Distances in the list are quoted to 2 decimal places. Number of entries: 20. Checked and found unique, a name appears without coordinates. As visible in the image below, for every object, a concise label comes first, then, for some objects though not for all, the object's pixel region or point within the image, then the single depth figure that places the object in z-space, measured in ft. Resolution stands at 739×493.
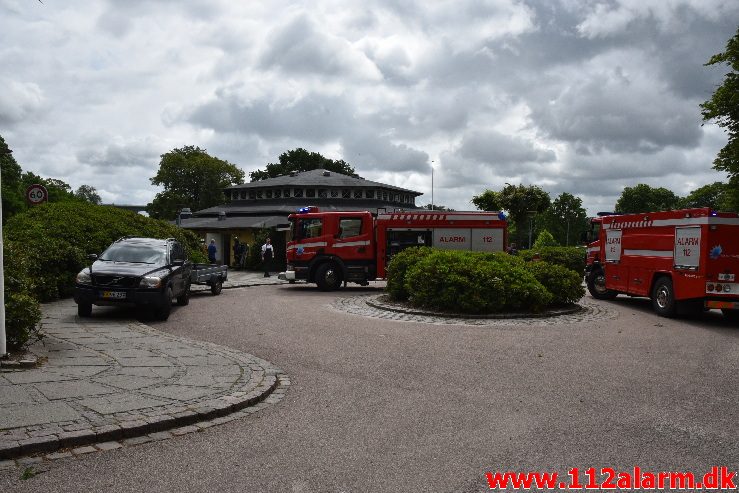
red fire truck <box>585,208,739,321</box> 42.98
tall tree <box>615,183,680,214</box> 298.97
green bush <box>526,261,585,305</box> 48.55
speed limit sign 51.98
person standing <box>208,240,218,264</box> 106.83
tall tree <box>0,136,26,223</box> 184.55
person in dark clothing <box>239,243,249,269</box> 126.76
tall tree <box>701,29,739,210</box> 81.71
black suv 39.83
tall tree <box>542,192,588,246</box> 319.47
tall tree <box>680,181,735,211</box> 252.21
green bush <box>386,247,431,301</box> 53.16
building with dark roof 144.97
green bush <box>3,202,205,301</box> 48.93
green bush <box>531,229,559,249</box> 182.57
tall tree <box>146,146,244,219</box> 249.34
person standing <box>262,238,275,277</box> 102.98
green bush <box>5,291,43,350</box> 25.25
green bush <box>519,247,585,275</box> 99.66
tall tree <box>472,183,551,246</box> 173.78
